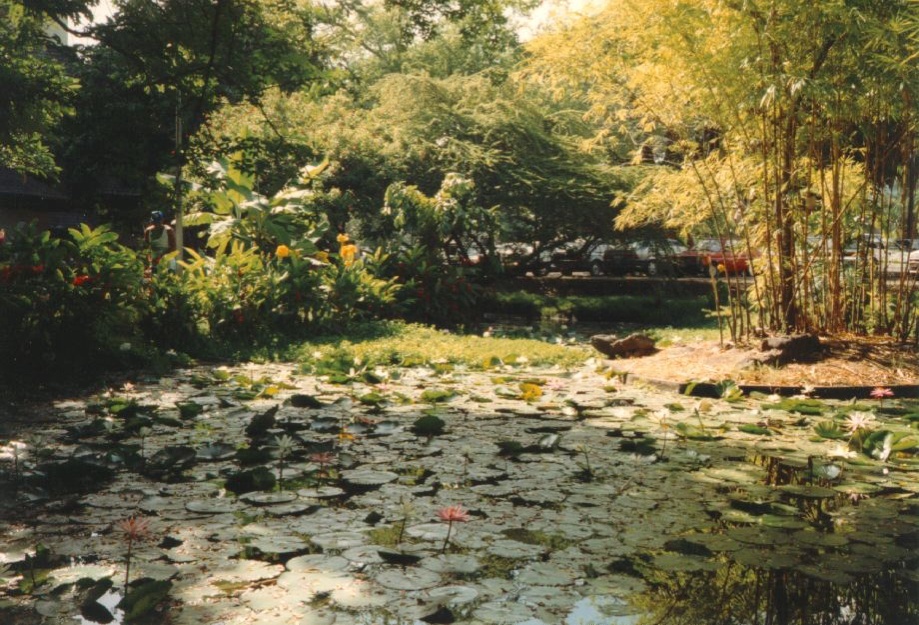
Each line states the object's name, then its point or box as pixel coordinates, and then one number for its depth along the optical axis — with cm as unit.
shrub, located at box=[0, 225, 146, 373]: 664
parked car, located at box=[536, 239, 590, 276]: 2019
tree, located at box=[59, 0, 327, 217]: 686
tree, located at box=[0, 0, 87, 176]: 712
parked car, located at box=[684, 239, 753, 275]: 2335
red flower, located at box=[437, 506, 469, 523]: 309
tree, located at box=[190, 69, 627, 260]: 1789
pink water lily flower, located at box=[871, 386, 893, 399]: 546
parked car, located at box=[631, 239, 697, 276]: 1858
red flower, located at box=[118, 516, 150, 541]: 275
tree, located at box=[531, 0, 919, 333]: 693
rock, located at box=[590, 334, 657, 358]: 979
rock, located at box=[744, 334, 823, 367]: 764
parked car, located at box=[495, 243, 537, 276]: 1984
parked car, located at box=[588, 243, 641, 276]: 2378
